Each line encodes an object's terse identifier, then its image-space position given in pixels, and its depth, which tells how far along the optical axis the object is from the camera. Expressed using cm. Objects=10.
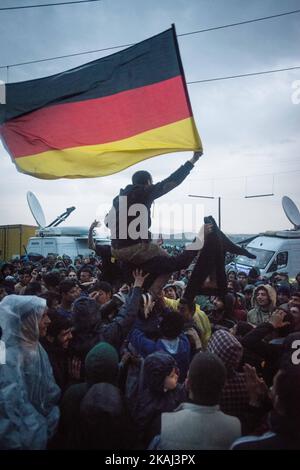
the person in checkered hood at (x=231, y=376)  259
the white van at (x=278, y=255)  1536
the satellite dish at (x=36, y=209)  2006
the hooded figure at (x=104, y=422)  221
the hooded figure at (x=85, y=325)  304
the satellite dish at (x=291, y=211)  1964
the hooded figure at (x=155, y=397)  250
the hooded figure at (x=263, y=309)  553
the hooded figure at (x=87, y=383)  244
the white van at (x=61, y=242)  1955
